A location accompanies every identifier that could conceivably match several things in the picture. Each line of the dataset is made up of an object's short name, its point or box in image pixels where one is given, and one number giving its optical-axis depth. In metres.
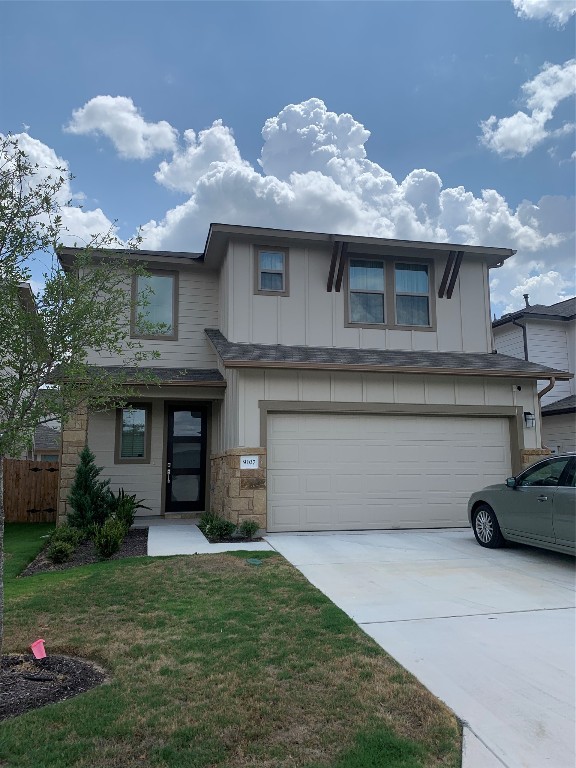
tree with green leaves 3.89
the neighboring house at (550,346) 15.60
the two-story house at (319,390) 9.88
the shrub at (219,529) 9.01
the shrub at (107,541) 7.77
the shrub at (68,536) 8.48
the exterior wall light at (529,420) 10.87
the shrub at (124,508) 9.59
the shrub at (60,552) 7.56
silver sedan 6.76
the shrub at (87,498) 9.61
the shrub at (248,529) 9.00
